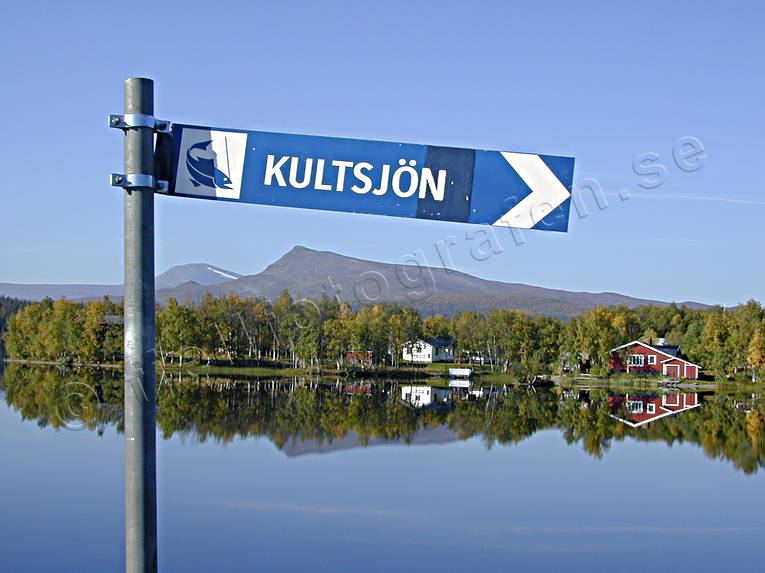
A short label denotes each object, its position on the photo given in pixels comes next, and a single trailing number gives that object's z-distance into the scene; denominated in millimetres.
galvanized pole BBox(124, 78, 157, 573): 1637
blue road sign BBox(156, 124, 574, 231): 1766
